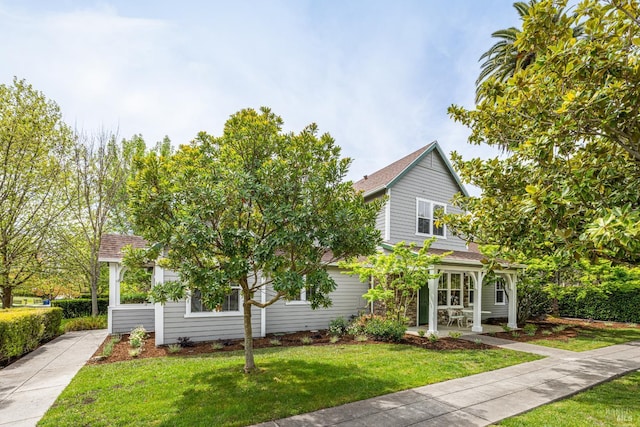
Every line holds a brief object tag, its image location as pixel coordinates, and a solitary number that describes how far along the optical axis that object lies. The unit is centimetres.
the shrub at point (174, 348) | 879
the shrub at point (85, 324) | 1345
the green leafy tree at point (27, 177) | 1292
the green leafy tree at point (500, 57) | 1820
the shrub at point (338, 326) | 1147
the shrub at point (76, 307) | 1739
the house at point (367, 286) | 1026
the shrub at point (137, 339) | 923
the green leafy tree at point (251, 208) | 540
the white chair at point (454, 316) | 1342
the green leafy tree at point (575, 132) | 341
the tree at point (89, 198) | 1546
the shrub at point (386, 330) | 1004
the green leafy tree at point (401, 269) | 1025
